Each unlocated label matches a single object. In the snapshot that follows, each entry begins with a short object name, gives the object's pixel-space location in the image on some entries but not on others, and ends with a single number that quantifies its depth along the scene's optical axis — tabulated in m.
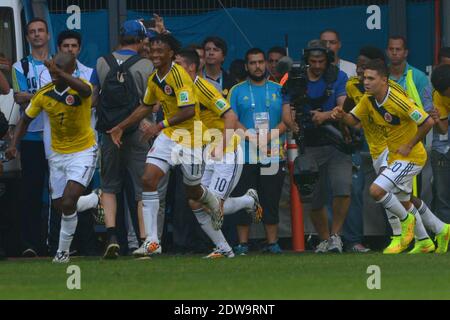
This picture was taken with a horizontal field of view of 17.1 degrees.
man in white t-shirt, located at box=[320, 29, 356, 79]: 17.20
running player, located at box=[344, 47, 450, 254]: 15.72
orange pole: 17.03
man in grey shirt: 16.25
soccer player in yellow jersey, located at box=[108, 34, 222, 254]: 14.96
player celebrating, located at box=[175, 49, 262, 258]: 15.27
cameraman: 16.39
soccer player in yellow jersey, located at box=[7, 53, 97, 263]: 15.06
